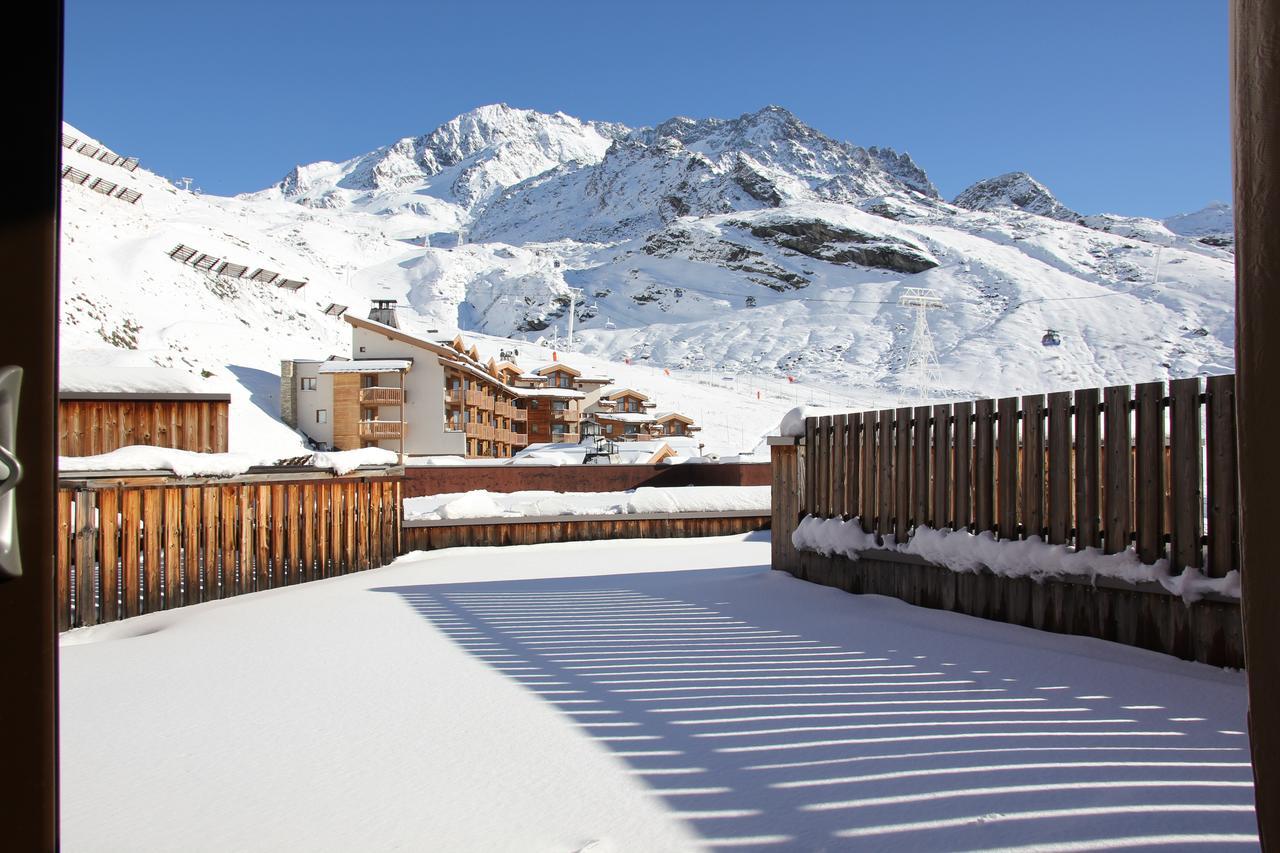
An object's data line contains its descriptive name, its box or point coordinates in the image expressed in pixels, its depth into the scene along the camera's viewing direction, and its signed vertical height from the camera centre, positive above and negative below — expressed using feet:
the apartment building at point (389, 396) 141.90 +8.74
